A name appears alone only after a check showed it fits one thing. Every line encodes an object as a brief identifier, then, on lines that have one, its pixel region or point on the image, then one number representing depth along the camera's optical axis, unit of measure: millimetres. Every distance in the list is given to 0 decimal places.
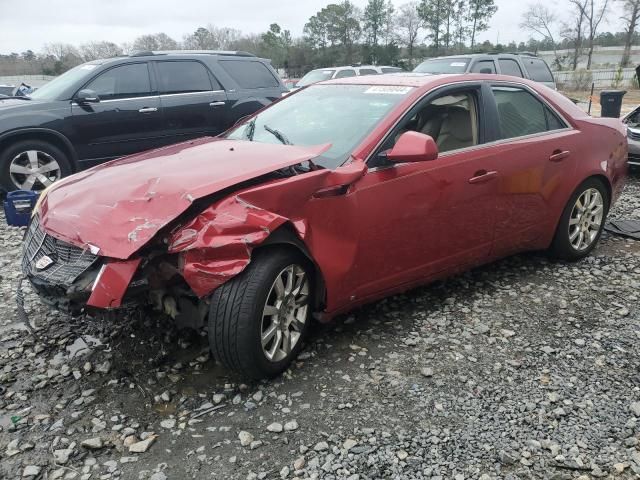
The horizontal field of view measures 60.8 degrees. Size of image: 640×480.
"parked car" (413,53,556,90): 11562
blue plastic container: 4023
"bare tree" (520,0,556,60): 55375
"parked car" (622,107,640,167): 8031
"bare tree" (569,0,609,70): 50088
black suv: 6609
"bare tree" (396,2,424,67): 52844
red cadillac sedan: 2631
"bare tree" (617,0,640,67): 45031
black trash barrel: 13258
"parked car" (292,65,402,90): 15734
